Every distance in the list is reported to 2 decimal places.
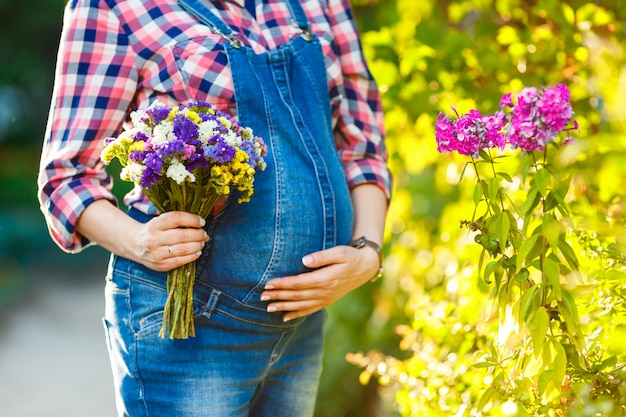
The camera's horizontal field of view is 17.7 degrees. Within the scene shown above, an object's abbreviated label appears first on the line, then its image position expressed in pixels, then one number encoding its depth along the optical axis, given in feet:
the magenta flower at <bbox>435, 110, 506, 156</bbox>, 8.99
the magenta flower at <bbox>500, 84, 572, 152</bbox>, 8.75
